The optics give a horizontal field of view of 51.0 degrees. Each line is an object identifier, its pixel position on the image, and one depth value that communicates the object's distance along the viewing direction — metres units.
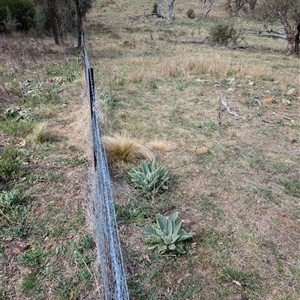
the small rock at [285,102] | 6.20
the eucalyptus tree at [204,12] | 27.57
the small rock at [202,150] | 4.34
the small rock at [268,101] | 6.22
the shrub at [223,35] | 13.29
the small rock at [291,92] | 6.71
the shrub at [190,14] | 27.25
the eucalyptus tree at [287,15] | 12.03
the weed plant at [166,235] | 2.69
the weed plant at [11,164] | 3.64
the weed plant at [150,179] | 3.42
